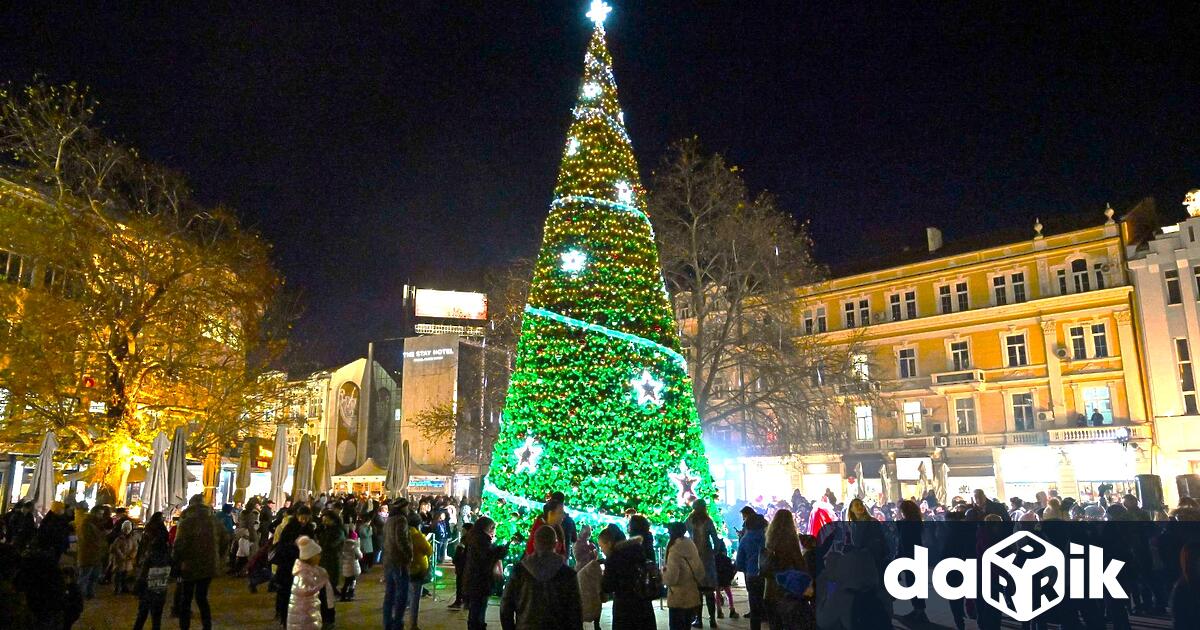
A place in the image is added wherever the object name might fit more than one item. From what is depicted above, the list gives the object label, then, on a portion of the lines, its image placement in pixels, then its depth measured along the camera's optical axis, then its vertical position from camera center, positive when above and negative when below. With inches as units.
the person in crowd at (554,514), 349.7 -18.1
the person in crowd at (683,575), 304.3 -39.7
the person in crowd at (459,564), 431.5 -52.0
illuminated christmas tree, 523.8 +63.1
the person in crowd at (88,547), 484.4 -43.6
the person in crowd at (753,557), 350.9 -39.8
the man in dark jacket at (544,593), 215.0 -33.3
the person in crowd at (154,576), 348.8 -44.4
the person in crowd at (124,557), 542.9 -56.3
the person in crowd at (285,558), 408.8 -43.2
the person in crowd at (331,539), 443.5 -36.5
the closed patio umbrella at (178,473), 682.8 +2.6
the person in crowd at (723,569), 407.2 -50.8
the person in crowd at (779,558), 275.9 -31.2
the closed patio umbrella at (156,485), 663.8 -7.5
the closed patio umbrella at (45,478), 687.1 -0.9
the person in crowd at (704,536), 382.9 -31.7
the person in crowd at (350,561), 494.0 -54.6
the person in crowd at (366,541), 668.1 -56.9
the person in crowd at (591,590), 282.0 -42.3
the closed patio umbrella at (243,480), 955.3 -5.5
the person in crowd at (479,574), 345.1 -43.9
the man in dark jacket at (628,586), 251.6 -36.3
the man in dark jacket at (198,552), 343.3 -33.4
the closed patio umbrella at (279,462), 837.8 +13.7
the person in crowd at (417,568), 393.7 -47.1
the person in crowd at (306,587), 306.8 -43.9
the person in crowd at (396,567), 377.1 -44.9
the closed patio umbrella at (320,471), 967.6 +4.8
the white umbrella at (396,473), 959.6 +1.6
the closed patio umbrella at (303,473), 877.8 +2.3
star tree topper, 631.8 +369.9
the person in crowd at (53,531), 500.7 -35.1
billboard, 2568.9 +557.5
